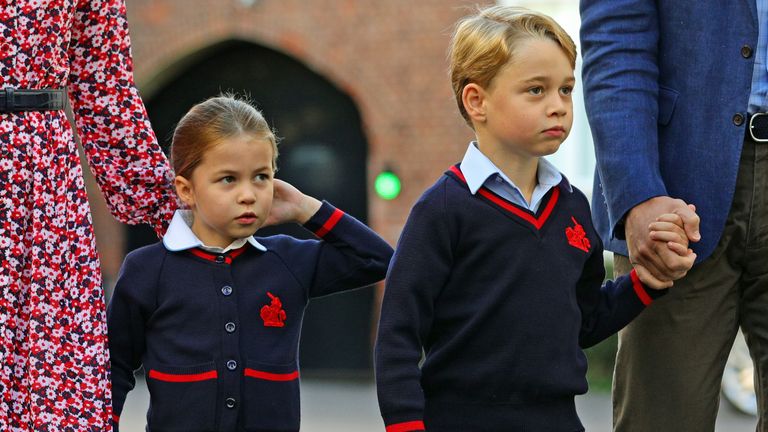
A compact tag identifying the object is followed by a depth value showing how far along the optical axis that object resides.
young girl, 6.63
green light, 22.80
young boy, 6.18
